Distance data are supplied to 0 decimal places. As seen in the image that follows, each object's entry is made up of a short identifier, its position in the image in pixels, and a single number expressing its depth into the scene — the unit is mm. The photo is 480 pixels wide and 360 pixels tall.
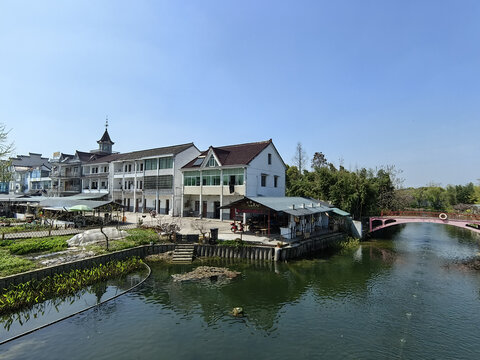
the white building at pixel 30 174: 63250
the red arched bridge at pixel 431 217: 25219
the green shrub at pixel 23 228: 23266
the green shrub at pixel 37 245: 17016
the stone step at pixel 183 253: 20641
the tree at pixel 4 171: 31719
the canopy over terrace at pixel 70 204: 27309
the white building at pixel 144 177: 39969
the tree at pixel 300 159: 58850
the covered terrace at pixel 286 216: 23828
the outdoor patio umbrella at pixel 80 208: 25609
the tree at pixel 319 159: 61884
